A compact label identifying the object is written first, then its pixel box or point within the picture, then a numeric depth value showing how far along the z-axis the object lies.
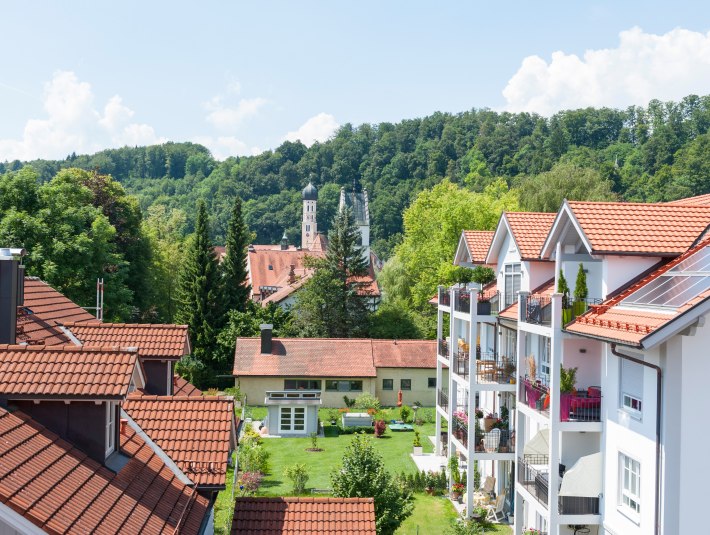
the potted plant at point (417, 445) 35.91
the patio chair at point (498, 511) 26.06
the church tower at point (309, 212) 144.24
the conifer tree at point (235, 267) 59.09
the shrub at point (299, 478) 27.38
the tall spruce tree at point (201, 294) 55.66
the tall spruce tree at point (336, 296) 57.06
